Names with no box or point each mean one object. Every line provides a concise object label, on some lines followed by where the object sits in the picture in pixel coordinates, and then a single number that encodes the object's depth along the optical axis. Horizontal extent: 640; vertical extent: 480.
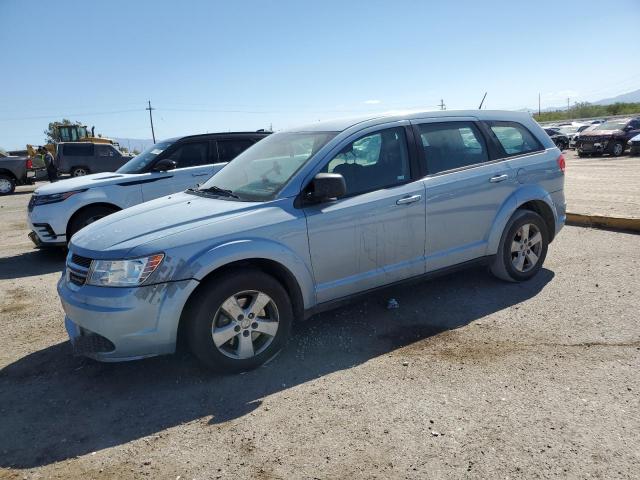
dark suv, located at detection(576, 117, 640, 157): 21.12
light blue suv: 3.16
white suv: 6.89
